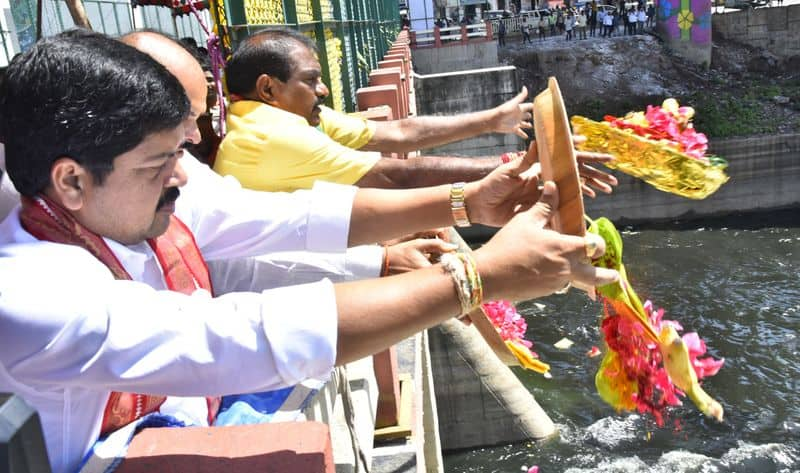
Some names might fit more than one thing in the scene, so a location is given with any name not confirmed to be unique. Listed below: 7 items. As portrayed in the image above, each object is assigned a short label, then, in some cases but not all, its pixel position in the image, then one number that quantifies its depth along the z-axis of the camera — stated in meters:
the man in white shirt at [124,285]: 1.16
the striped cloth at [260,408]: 1.44
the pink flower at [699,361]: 2.16
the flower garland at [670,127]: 2.31
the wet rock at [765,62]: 23.92
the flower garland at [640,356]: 2.08
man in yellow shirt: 2.79
